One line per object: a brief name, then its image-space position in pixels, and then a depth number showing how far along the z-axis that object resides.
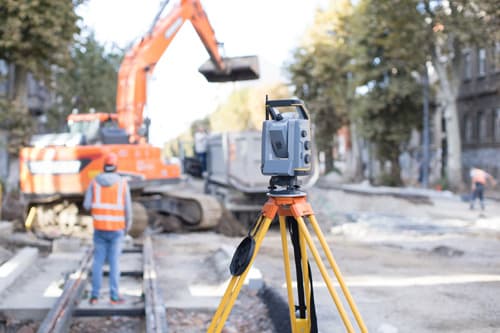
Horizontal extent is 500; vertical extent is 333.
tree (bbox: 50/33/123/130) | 37.00
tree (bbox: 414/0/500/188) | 25.34
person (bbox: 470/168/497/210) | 21.42
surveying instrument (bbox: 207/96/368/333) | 4.53
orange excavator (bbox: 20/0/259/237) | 13.23
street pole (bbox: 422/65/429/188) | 30.95
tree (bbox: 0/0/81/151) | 20.42
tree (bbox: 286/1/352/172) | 41.31
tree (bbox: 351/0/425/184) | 32.25
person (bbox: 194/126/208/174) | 21.00
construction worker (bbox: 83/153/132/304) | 7.98
